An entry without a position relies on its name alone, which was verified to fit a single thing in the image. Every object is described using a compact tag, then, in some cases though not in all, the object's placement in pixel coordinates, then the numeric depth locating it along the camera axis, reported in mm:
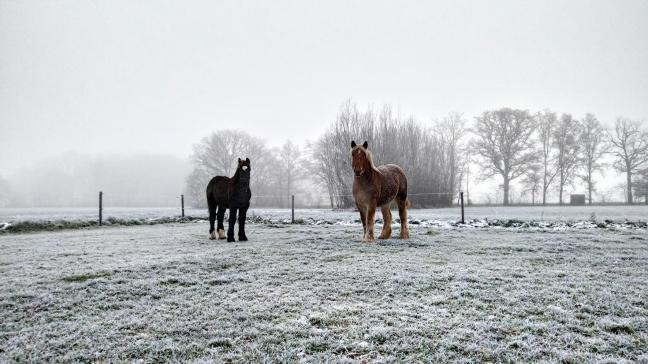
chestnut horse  6910
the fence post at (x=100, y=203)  13454
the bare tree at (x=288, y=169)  48403
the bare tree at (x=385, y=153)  26438
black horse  7609
